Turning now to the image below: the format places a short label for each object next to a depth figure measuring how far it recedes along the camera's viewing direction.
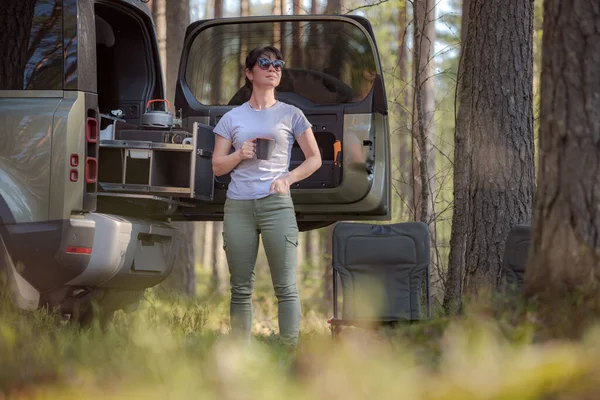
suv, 9.37
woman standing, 8.33
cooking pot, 10.96
